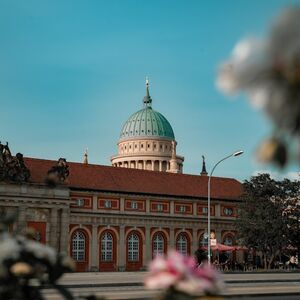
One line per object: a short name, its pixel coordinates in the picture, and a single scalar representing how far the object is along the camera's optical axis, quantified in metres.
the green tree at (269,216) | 63.28
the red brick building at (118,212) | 64.19
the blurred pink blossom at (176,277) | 3.90
